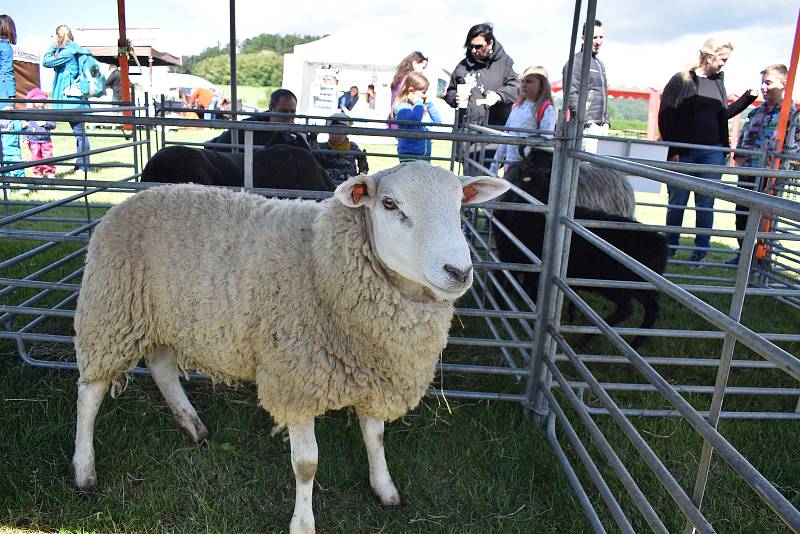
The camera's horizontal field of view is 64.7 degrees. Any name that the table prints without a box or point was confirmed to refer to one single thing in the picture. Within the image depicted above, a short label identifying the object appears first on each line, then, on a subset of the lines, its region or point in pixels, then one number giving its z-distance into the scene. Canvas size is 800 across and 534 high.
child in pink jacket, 8.82
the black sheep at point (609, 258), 3.99
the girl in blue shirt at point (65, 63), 8.31
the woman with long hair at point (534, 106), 5.66
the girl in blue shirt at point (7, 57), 6.88
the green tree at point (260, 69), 47.81
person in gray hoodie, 6.12
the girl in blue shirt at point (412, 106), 6.24
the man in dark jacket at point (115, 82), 12.96
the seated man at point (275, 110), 6.34
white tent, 18.98
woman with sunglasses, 6.12
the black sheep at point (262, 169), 4.36
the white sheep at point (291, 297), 2.21
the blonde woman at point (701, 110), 6.07
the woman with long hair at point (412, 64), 6.53
